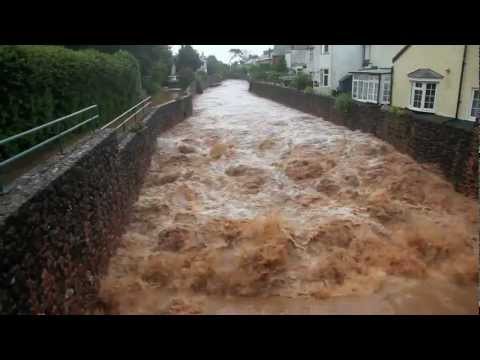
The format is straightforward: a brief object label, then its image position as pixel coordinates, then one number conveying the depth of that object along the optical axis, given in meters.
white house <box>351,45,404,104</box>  22.42
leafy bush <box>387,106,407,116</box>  15.11
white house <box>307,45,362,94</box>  29.25
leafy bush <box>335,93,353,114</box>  19.39
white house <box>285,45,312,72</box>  42.98
